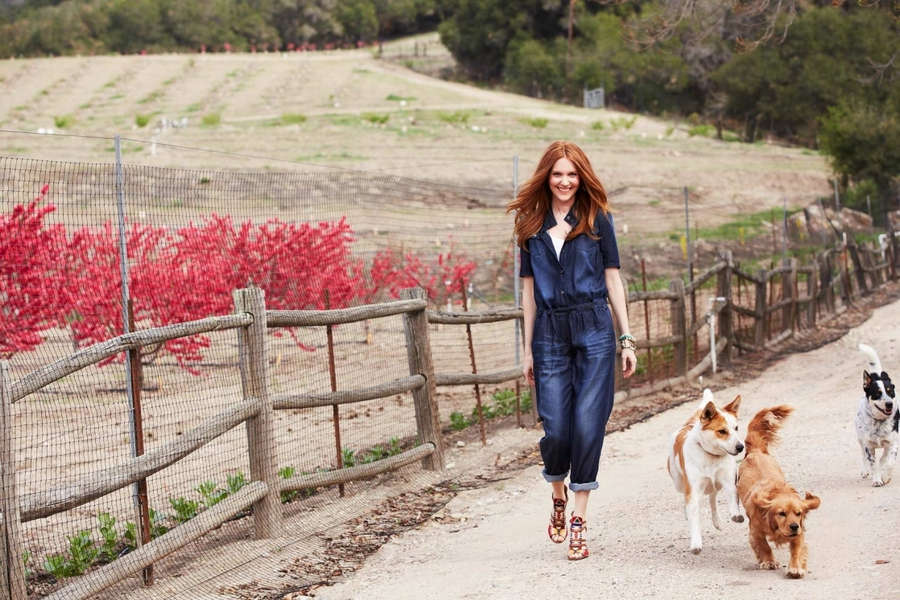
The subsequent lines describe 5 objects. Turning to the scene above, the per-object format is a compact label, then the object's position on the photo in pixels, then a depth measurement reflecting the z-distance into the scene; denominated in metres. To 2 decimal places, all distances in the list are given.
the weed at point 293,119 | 46.12
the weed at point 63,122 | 46.28
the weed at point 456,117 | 46.84
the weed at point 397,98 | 58.44
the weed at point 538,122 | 47.38
